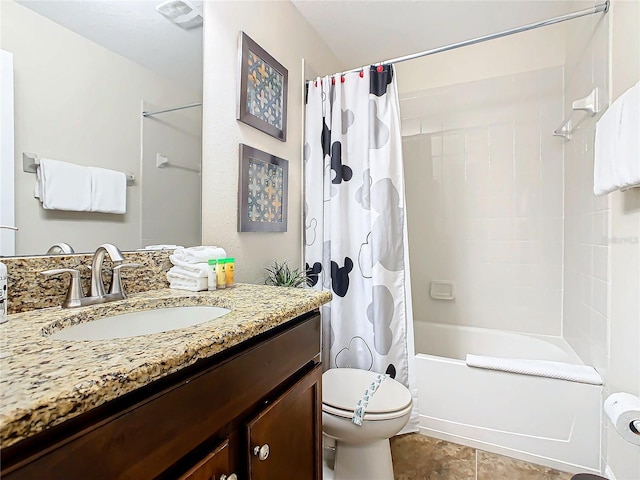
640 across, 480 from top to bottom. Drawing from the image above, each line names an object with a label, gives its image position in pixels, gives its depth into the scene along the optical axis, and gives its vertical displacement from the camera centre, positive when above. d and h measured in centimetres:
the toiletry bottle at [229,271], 123 -13
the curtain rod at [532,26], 150 +102
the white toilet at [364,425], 131 -74
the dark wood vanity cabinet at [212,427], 42 -32
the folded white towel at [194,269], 115 -11
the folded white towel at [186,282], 114 -16
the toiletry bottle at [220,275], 119 -14
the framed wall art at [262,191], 156 +23
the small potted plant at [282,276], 167 -21
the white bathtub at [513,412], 153 -86
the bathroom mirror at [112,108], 85 +39
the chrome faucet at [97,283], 87 -13
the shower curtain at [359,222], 181 +8
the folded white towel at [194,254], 119 -7
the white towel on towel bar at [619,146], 109 +32
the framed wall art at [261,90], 154 +73
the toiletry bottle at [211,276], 116 -14
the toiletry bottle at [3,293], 71 -13
